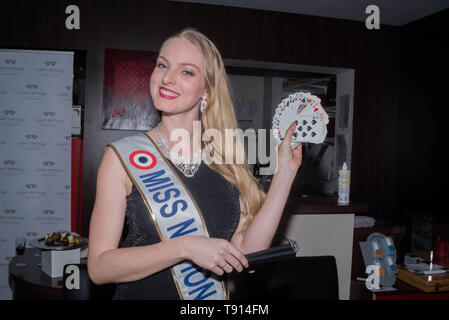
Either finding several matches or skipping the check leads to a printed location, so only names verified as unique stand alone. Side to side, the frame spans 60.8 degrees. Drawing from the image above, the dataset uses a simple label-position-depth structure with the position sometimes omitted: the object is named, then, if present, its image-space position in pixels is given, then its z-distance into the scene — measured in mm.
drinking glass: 2334
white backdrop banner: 3715
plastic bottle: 2756
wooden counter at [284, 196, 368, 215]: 2688
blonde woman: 1075
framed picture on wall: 3986
